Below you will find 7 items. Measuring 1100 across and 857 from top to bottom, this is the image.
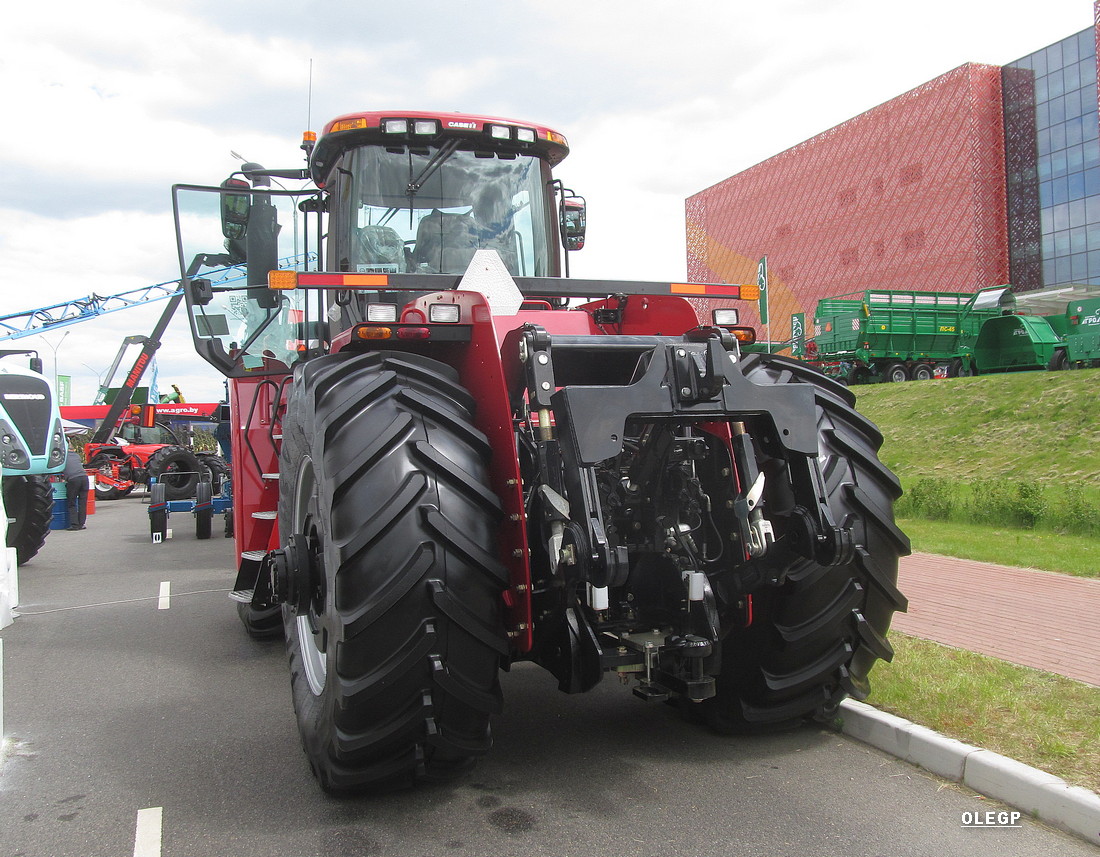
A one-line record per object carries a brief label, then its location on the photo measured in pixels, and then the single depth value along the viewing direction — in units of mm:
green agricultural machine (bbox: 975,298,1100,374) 23500
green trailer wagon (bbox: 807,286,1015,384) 30547
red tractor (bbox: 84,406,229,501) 25812
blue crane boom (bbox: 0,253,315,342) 49312
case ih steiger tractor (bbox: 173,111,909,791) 3275
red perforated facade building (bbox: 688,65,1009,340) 51969
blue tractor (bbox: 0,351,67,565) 10602
